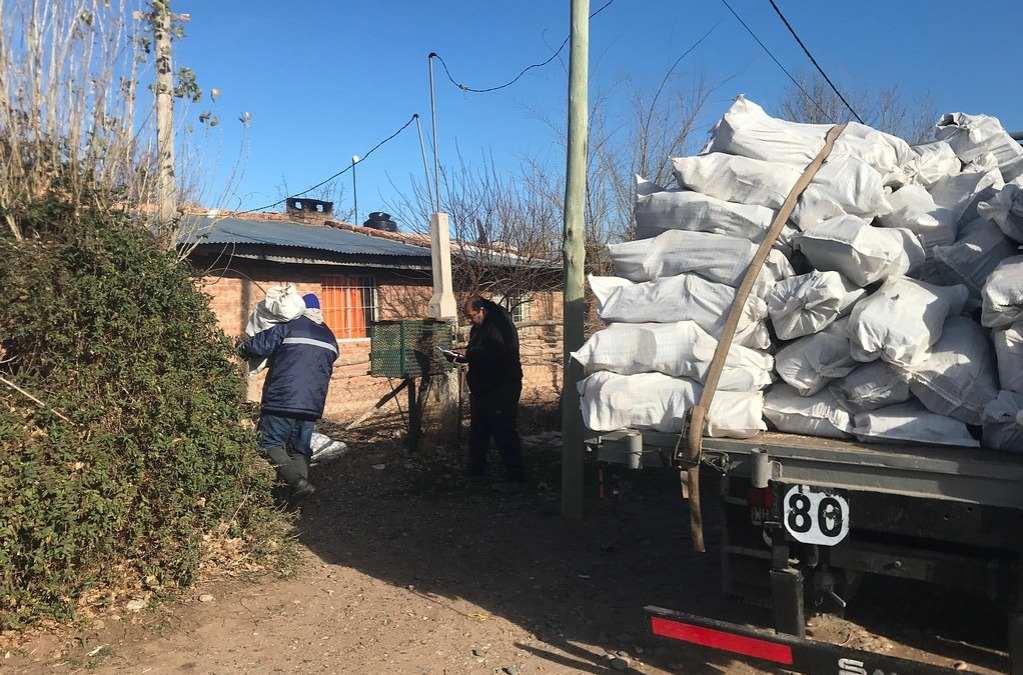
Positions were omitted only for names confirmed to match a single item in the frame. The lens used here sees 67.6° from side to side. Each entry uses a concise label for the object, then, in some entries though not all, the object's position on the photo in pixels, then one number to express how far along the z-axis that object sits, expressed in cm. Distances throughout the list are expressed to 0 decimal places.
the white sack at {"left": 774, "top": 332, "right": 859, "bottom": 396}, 331
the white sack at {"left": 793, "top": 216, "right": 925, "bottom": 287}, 333
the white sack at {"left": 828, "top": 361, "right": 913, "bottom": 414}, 317
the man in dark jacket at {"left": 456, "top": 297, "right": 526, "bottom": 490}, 690
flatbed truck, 277
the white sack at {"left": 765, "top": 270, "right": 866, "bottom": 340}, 332
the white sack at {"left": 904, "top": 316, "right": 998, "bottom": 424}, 302
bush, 343
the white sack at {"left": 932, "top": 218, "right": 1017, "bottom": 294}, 329
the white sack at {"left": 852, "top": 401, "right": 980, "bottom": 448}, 302
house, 978
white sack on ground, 736
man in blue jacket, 535
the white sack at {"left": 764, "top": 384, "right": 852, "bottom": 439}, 330
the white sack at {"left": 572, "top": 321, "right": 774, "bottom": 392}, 345
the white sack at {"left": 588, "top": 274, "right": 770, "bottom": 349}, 359
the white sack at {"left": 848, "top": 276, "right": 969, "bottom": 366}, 306
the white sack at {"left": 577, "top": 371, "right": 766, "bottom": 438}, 329
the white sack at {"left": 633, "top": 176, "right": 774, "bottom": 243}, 384
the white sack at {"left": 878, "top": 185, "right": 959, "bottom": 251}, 362
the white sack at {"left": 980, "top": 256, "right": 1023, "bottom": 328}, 287
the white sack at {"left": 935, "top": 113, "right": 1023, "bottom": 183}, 420
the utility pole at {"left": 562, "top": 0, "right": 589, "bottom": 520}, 576
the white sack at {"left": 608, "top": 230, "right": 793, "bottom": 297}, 366
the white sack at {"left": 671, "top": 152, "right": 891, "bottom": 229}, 369
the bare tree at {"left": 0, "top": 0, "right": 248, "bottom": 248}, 409
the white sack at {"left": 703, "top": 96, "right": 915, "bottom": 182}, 407
